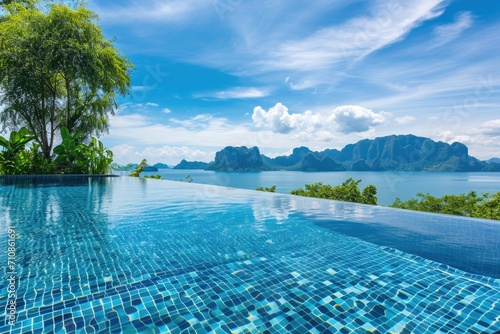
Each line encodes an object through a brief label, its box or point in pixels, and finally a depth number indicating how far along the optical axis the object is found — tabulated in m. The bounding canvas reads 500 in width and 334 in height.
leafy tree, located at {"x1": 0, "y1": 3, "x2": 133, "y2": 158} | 9.94
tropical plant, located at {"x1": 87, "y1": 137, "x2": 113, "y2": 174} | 11.91
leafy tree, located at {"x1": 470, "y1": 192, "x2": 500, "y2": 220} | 12.02
